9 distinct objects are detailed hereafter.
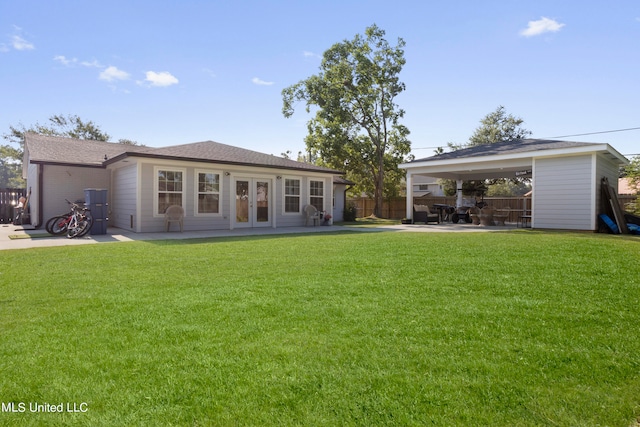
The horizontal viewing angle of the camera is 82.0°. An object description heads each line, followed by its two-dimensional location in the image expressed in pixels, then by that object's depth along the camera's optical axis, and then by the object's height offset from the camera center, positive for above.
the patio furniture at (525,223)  14.93 -0.55
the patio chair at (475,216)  16.19 -0.25
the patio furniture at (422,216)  16.85 -0.28
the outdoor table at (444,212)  18.47 -0.10
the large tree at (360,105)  25.06 +7.25
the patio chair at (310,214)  14.92 -0.20
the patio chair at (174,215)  11.56 -0.22
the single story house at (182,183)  11.63 +0.91
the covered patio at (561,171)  11.75 +1.36
